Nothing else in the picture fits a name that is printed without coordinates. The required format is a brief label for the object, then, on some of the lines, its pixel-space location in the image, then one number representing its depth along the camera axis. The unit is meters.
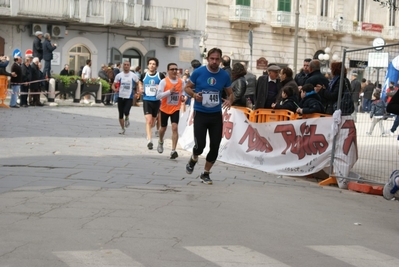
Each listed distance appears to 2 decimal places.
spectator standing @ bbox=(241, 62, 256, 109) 16.08
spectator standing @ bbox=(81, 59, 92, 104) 33.48
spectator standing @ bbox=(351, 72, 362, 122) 13.13
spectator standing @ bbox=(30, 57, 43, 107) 28.30
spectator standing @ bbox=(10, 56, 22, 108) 27.30
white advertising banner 12.63
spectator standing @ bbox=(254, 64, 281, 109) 15.02
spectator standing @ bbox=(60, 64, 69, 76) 35.69
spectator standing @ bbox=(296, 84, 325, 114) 13.55
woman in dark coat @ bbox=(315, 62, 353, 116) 13.04
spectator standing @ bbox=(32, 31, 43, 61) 30.20
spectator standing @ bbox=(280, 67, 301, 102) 14.79
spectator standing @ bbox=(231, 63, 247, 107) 15.57
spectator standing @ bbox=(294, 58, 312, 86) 16.14
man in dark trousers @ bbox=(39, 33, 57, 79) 30.22
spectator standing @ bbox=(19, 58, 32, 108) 27.81
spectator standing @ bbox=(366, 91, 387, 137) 13.62
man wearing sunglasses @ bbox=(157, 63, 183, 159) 14.97
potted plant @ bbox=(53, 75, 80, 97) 31.48
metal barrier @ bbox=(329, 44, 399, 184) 11.87
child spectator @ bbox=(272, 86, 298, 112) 14.23
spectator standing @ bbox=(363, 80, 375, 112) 13.18
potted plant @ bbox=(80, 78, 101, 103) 32.75
